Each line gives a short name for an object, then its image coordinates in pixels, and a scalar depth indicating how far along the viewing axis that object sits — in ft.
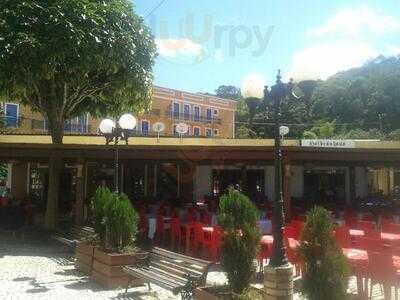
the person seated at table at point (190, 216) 44.93
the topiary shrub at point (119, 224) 30.27
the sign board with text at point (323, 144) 48.60
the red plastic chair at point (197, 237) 38.11
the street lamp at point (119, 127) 36.04
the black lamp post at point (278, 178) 21.17
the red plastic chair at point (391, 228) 35.17
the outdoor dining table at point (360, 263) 24.81
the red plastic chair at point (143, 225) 45.06
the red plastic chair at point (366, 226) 33.64
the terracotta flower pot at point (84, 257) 31.58
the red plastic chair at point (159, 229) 43.73
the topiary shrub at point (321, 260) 16.89
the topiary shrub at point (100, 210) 31.37
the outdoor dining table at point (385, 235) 30.63
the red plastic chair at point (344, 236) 29.99
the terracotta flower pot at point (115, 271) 28.37
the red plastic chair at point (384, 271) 22.89
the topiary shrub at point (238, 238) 20.86
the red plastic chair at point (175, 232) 41.93
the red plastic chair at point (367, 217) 44.45
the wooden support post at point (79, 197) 50.08
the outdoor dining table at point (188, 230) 39.51
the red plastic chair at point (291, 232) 31.89
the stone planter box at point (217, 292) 20.33
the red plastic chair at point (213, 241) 35.04
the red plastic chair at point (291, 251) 29.21
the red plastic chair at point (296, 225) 32.82
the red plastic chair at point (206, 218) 44.50
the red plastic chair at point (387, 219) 39.44
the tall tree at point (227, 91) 363.31
